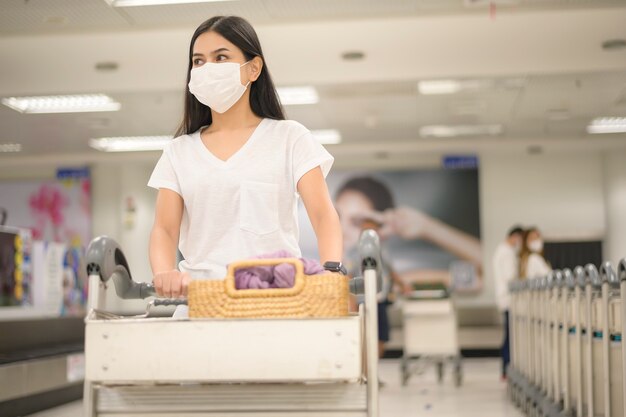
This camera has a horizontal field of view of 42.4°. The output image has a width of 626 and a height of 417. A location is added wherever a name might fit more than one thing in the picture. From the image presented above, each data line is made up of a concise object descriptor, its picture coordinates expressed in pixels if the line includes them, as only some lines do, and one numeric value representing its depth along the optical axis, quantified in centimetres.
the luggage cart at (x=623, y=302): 302
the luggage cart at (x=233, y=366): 140
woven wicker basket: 143
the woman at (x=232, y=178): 183
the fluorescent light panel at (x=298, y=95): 1001
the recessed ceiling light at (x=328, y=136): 1297
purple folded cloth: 147
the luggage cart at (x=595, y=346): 367
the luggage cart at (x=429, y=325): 914
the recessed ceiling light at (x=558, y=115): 1170
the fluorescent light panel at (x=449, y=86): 973
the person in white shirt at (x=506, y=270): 918
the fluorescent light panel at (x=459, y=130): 1278
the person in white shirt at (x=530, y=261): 905
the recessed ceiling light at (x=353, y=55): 888
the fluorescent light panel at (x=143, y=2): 729
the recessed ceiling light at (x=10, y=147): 1349
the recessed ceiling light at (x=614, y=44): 847
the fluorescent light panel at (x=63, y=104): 1030
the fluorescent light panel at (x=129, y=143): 1321
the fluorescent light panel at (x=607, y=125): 1236
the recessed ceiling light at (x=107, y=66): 902
